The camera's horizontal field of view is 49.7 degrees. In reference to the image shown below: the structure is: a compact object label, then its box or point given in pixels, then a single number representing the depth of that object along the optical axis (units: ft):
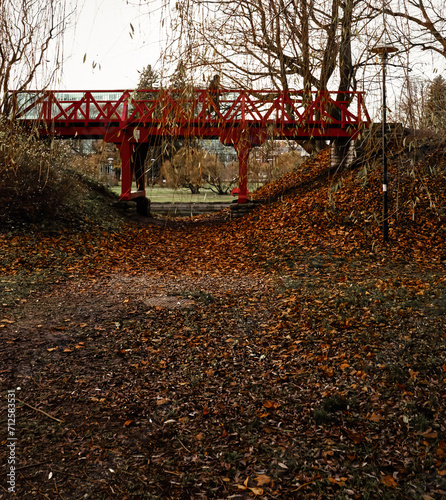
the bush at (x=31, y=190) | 34.55
